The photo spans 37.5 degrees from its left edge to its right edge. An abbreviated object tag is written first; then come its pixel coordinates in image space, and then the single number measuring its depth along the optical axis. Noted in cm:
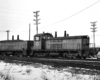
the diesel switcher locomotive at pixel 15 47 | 2495
